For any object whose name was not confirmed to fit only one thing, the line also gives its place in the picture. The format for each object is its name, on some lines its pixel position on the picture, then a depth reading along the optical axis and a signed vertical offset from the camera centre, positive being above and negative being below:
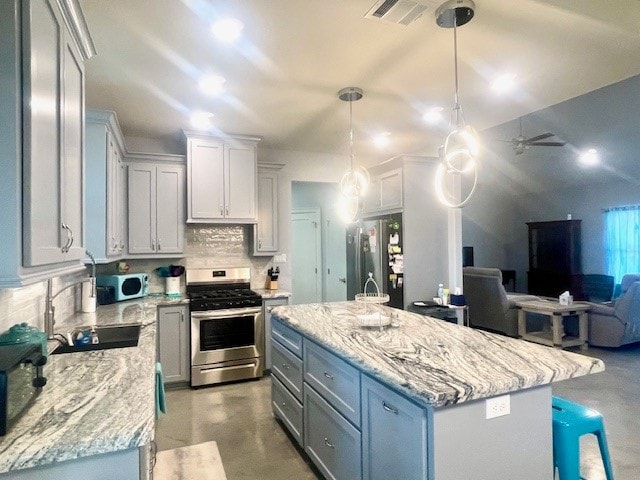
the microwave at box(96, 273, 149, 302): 3.62 -0.34
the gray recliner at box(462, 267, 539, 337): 5.77 -0.89
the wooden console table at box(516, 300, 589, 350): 5.16 -1.09
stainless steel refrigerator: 4.27 -0.12
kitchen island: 1.41 -0.65
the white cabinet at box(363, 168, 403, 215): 4.33 +0.63
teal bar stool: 1.74 -0.88
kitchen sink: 2.15 -0.55
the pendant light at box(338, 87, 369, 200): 3.12 +0.56
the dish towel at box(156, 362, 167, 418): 2.15 -0.81
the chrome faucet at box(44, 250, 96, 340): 2.27 -0.38
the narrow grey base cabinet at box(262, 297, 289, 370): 4.13 -0.76
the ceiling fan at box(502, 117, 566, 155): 5.01 +1.34
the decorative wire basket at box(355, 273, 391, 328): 2.35 -0.46
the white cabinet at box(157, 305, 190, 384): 3.78 -0.93
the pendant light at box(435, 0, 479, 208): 1.97 +0.60
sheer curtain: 7.31 +0.04
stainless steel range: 3.86 -0.92
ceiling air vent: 1.93 +1.22
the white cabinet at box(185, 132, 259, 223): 4.12 +0.76
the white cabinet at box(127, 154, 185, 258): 4.01 +0.43
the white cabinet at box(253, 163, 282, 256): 4.56 +0.42
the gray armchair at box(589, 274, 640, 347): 4.91 -1.03
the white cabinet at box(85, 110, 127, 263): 2.92 +0.52
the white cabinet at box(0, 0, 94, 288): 1.07 +0.36
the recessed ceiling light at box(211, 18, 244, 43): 2.08 +1.22
